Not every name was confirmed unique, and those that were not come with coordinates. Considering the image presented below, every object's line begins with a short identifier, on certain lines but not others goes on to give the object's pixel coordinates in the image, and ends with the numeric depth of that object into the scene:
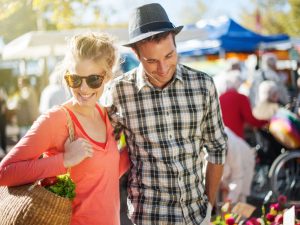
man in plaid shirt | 2.66
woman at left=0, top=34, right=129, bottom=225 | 2.21
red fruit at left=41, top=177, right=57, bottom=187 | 2.22
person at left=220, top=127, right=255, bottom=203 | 6.23
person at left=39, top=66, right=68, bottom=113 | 7.22
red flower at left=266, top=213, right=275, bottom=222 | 3.38
